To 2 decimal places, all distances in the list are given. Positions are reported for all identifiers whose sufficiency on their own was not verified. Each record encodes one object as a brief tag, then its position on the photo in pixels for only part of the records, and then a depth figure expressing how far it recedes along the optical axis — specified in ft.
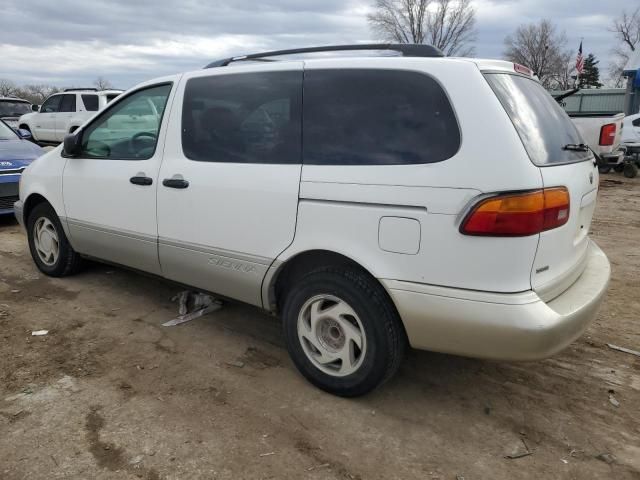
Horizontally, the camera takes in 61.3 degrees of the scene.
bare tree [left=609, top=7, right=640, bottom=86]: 185.22
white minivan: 8.16
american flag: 74.33
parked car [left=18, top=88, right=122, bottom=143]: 52.80
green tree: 212.43
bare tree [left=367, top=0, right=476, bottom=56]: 142.82
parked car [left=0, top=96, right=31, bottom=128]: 59.82
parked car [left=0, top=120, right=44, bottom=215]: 23.47
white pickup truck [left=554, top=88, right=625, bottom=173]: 33.09
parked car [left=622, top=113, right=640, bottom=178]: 47.91
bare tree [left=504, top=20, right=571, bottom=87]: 178.29
